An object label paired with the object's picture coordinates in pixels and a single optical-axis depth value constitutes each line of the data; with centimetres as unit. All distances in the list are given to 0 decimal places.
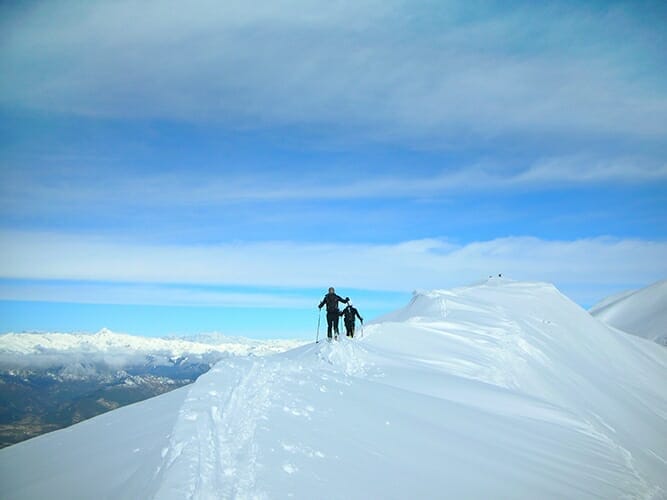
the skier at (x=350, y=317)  2372
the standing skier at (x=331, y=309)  2220
